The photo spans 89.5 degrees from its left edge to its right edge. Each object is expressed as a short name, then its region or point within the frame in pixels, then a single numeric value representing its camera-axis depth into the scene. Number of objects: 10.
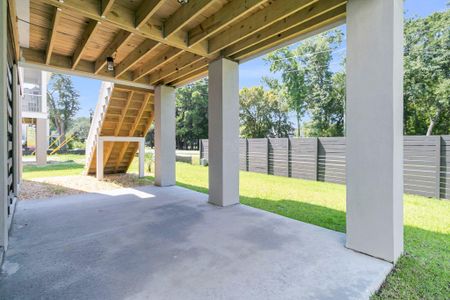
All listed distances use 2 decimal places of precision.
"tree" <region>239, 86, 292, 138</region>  21.31
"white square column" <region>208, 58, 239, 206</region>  4.07
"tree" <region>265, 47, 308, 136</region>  18.88
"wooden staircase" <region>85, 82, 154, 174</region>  5.86
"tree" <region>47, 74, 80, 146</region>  26.45
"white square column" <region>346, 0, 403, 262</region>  2.17
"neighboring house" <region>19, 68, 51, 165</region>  9.95
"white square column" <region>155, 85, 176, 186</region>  5.81
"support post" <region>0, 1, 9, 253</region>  2.05
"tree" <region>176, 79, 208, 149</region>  25.45
